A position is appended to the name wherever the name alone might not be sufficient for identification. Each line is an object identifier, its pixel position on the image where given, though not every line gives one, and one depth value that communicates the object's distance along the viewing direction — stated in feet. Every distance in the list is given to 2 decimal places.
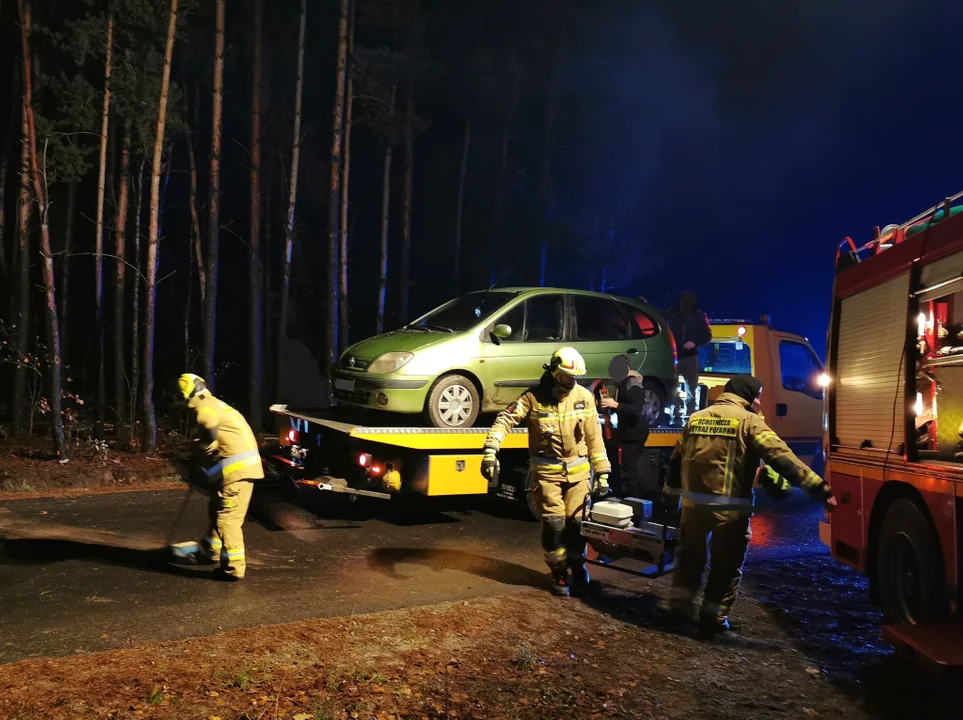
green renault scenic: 25.26
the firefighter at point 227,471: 18.85
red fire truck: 13.94
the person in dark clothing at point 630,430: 26.45
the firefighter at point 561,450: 18.71
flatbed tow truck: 23.88
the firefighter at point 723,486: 16.28
